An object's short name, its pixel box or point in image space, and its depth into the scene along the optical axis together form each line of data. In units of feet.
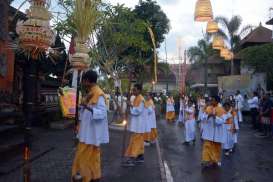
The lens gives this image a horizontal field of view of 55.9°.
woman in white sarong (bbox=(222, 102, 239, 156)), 22.87
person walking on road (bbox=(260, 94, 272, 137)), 36.51
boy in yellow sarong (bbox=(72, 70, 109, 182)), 13.72
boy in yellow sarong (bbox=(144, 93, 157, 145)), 23.40
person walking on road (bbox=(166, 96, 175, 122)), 55.90
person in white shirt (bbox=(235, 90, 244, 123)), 46.41
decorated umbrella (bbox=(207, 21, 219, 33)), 28.87
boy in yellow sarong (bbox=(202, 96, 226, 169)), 20.41
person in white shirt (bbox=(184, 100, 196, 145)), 29.37
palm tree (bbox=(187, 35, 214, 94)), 96.56
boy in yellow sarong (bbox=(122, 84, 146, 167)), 20.72
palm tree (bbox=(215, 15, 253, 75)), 88.96
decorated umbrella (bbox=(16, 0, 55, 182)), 12.40
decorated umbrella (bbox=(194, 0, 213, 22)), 21.92
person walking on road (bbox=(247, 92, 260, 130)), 43.39
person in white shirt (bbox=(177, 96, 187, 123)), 48.82
